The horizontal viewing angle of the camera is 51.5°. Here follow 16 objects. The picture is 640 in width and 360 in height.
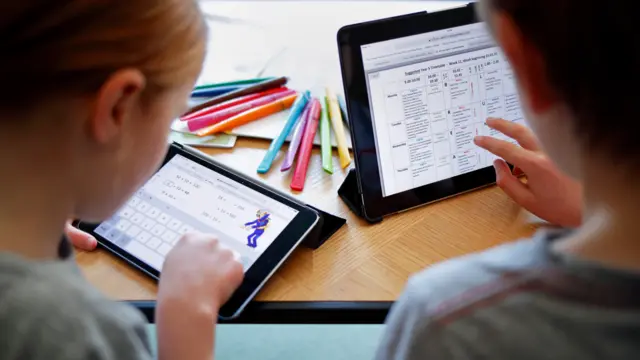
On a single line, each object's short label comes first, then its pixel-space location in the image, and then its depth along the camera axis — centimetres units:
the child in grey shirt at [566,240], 38
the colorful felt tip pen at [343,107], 88
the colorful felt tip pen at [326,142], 81
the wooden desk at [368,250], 67
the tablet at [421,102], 74
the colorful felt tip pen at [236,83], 95
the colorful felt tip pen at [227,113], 87
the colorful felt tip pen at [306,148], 79
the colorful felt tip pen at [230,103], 89
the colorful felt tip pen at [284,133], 82
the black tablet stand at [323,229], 70
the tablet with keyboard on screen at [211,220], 68
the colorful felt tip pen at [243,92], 91
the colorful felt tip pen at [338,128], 82
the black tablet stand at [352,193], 75
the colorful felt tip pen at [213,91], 94
